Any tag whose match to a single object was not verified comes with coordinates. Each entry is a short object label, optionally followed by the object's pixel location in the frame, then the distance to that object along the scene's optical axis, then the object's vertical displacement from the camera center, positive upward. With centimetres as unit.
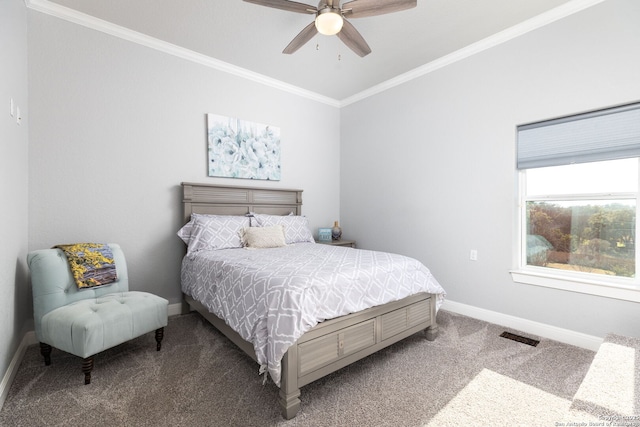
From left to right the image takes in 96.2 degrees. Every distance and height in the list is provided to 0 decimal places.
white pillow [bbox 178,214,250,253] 291 -24
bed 162 -80
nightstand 401 -47
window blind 223 +61
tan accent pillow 305 -30
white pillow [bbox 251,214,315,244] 341 -18
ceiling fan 196 +141
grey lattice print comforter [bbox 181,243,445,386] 162 -53
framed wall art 339 +76
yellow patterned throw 221 -44
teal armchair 183 -72
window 227 +7
